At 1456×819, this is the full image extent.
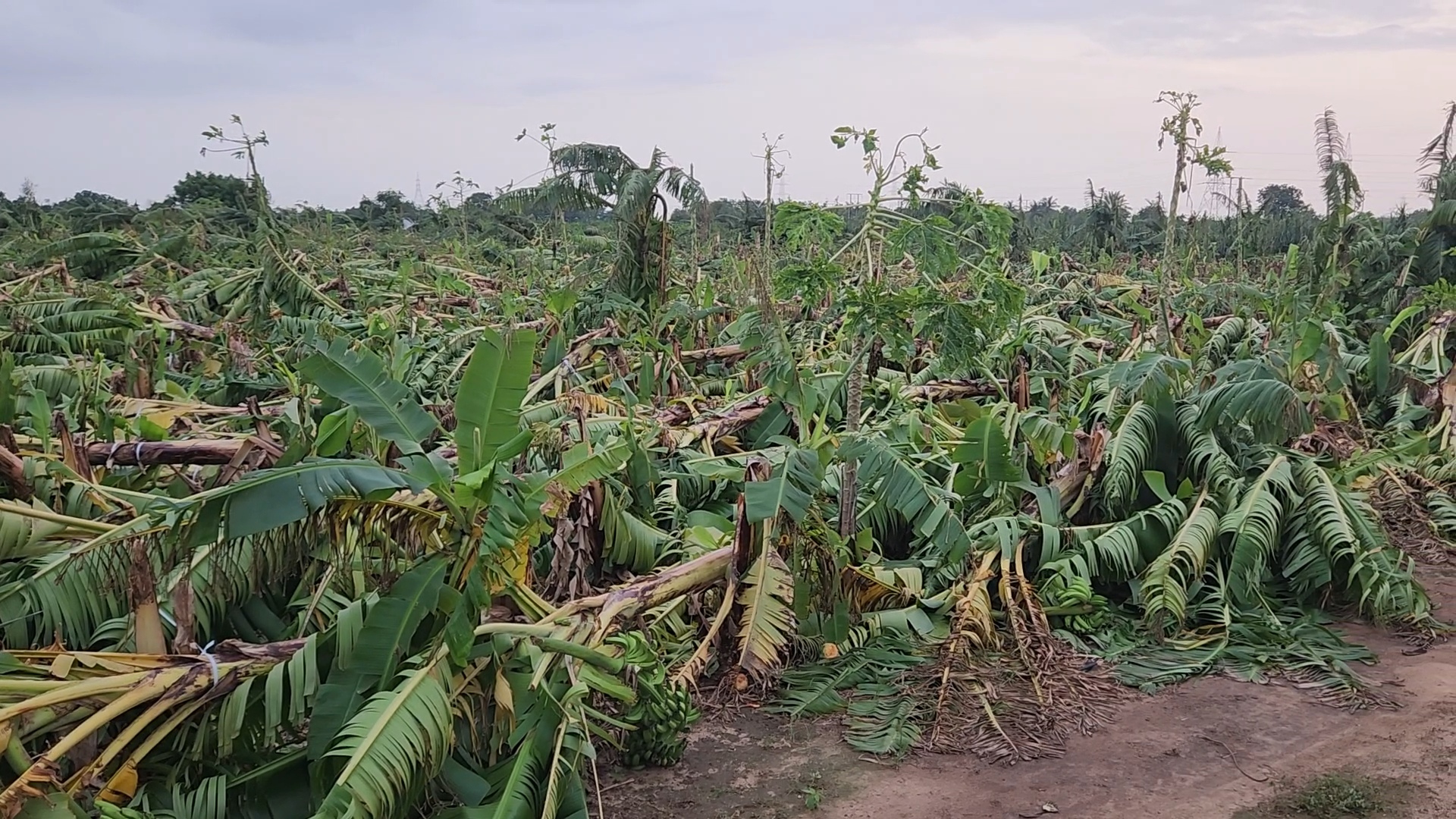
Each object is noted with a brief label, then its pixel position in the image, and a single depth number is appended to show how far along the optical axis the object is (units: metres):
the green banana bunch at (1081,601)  4.85
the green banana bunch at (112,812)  2.31
